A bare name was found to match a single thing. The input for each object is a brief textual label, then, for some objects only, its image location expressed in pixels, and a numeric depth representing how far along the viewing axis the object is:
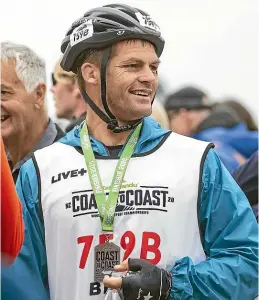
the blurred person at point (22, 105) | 9.31
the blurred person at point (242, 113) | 13.93
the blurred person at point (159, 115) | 10.63
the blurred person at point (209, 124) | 11.90
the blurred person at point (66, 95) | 11.61
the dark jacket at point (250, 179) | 9.92
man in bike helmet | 7.13
